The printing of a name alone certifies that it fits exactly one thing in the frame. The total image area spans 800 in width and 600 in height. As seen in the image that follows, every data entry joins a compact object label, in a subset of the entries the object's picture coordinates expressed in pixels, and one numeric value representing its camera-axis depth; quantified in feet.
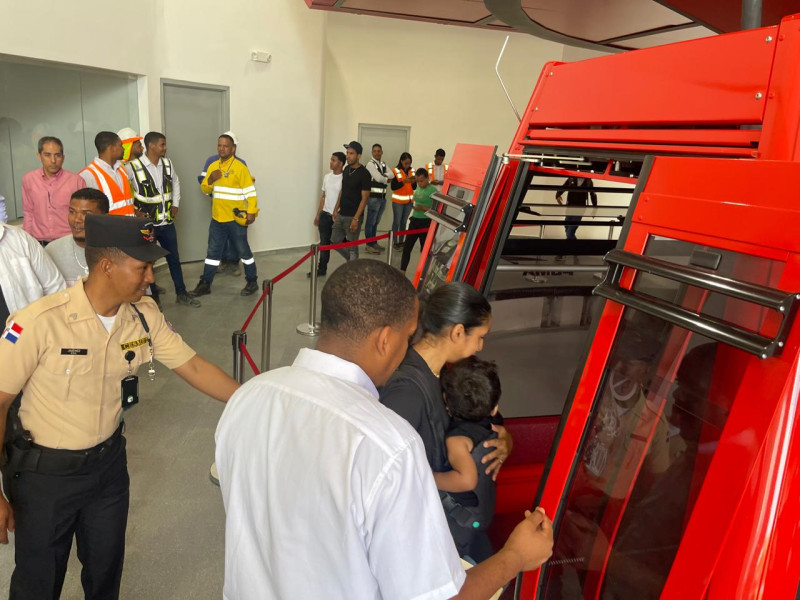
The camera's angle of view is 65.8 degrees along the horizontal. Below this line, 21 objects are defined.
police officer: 6.46
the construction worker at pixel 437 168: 36.14
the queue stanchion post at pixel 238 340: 11.12
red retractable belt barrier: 13.90
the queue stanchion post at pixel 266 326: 14.06
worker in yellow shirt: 23.24
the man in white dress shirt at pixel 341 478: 3.63
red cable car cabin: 3.74
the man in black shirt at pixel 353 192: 26.27
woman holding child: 6.06
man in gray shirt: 10.62
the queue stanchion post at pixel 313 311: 18.30
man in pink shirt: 15.46
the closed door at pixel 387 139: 37.96
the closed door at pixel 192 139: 25.88
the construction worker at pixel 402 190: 34.65
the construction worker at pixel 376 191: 32.53
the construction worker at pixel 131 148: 20.58
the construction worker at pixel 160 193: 20.39
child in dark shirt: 6.66
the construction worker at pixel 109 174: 17.49
